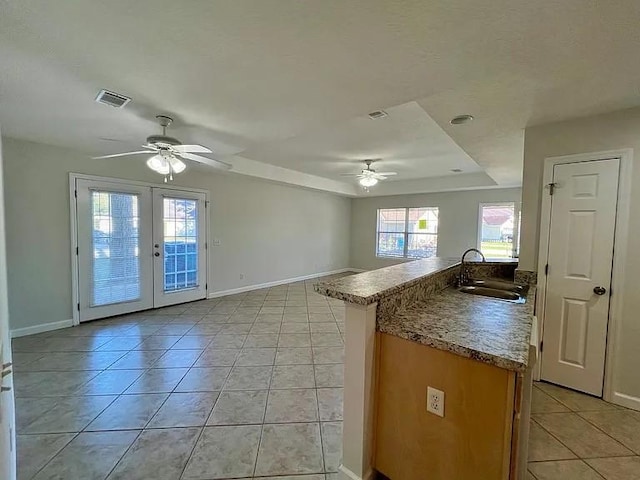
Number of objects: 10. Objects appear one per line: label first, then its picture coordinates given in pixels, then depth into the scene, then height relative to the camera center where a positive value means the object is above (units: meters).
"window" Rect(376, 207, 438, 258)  7.35 -0.08
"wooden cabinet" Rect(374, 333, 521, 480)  1.13 -0.83
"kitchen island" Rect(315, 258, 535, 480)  1.14 -0.70
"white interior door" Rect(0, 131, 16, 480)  1.05 -0.68
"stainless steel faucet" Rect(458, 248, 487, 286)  2.76 -0.46
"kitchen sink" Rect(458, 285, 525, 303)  2.11 -0.49
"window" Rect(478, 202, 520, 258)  6.11 +0.06
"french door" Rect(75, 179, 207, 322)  3.95 -0.38
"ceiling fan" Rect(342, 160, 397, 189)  4.94 +0.94
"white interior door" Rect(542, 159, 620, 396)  2.28 -0.33
